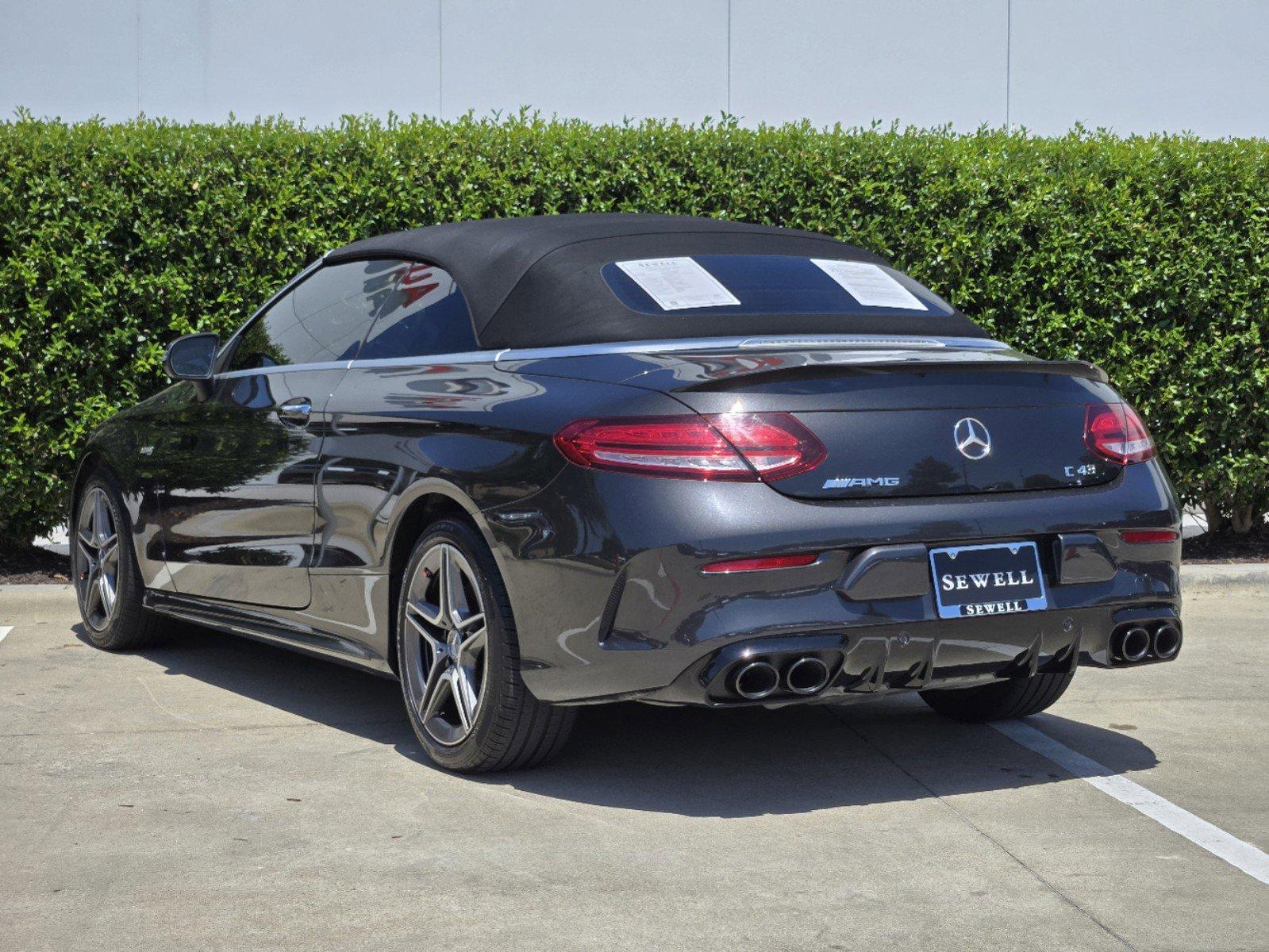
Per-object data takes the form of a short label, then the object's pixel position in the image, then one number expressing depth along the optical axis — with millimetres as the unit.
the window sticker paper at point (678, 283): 4891
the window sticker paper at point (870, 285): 5219
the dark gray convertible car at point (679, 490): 4125
